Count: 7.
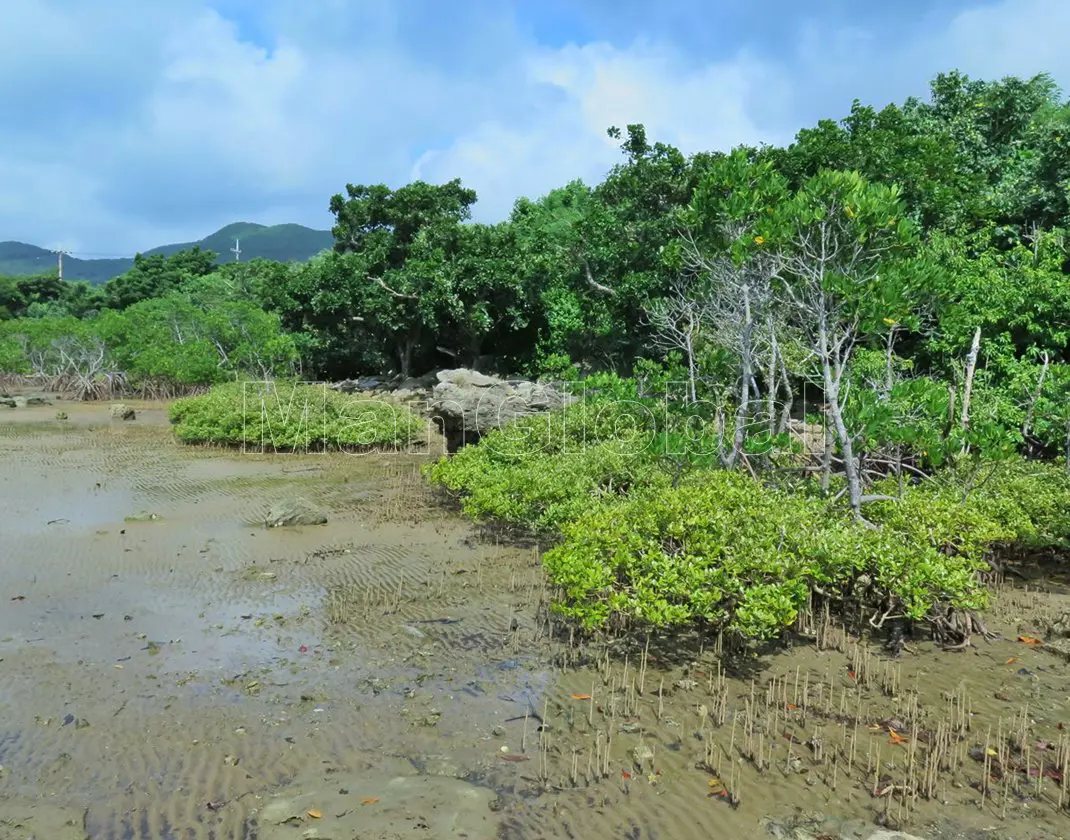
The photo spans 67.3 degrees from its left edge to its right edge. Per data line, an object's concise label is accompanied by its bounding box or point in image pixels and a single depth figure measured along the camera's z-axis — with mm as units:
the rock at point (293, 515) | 11164
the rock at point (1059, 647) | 6784
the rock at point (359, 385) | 31141
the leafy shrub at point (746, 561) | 6383
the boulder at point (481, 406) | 15625
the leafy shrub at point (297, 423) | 18359
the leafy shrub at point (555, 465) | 10091
